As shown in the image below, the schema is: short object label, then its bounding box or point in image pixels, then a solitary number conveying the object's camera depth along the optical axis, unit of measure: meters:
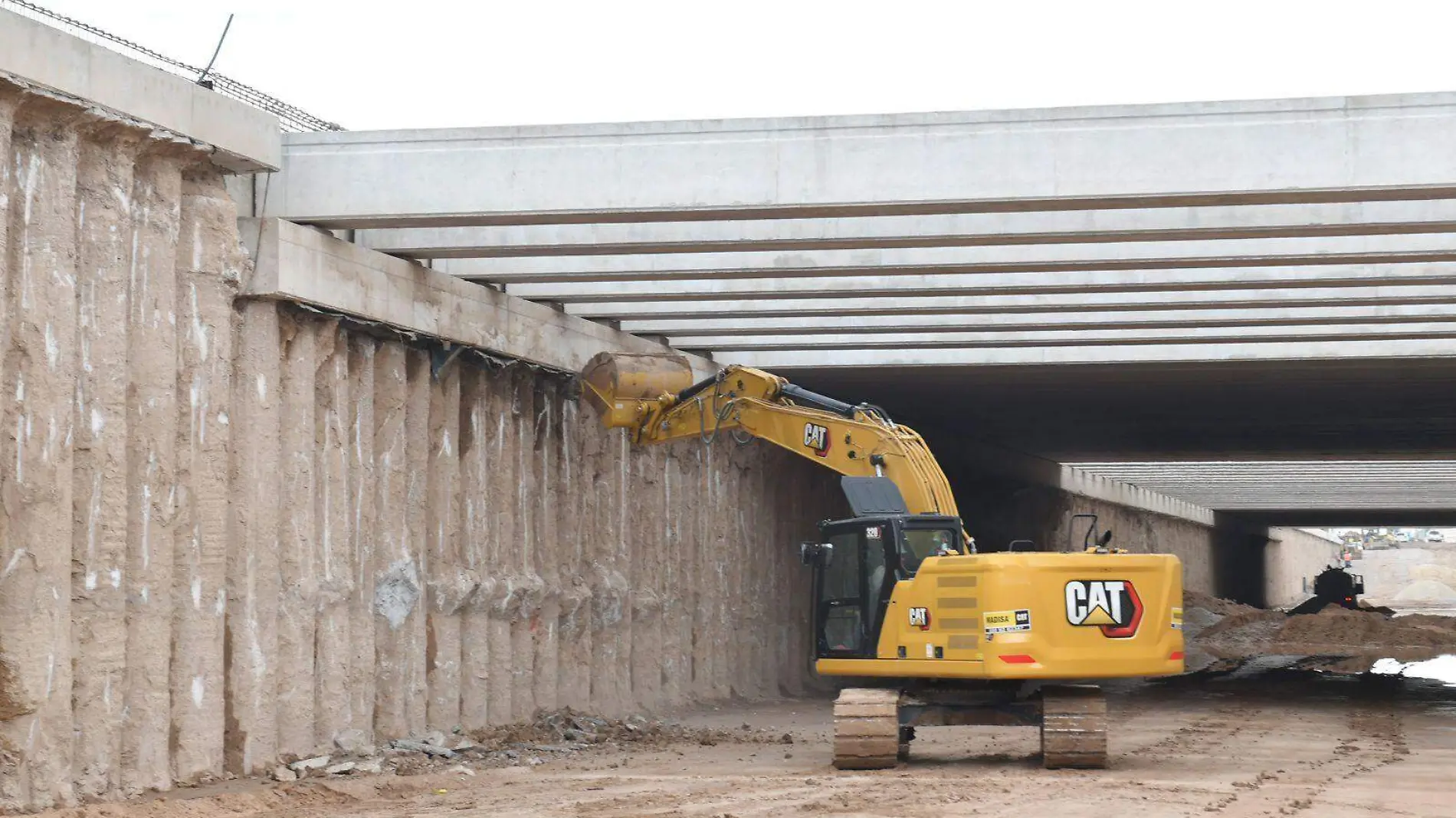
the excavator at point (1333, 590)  52.81
